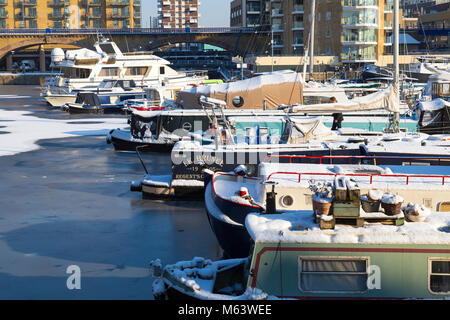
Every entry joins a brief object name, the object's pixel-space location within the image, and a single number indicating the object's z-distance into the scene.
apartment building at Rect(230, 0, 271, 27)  115.69
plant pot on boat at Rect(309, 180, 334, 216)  8.60
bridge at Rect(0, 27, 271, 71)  104.69
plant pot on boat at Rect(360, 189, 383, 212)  8.83
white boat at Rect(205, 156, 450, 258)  12.41
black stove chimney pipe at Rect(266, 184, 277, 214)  10.12
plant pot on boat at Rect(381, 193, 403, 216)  8.59
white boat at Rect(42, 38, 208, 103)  54.53
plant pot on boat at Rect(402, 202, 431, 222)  8.73
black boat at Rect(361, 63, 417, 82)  56.03
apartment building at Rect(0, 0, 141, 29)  120.75
